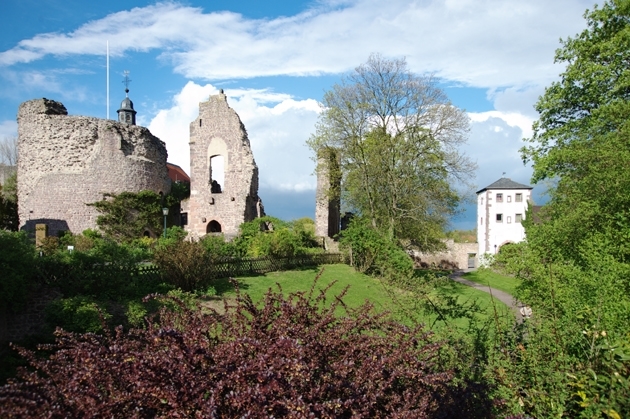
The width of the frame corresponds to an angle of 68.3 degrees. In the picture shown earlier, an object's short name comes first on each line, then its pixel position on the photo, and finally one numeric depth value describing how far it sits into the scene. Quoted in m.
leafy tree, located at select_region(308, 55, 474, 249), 23.94
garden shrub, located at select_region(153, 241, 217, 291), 14.98
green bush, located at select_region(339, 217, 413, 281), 21.62
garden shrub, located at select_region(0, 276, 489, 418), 2.99
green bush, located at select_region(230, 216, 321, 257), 21.85
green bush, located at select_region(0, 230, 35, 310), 9.77
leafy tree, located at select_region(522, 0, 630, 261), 9.83
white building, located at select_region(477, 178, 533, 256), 44.00
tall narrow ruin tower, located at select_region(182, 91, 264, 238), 29.47
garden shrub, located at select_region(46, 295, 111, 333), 9.95
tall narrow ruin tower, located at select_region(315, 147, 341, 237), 26.85
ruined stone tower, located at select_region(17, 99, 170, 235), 26.55
